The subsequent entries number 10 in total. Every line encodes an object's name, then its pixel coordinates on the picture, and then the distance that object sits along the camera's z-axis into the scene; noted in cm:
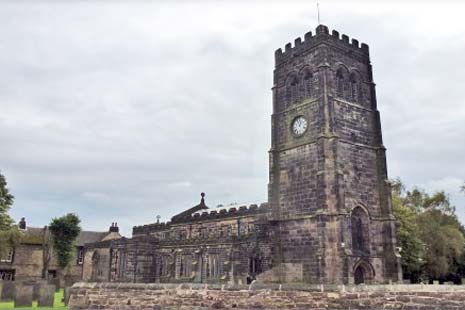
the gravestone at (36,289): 2042
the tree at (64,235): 4700
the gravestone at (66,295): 2103
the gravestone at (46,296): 2004
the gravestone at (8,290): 2420
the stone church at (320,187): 2622
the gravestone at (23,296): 1950
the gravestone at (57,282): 3796
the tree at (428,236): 3547
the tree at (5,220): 3425
